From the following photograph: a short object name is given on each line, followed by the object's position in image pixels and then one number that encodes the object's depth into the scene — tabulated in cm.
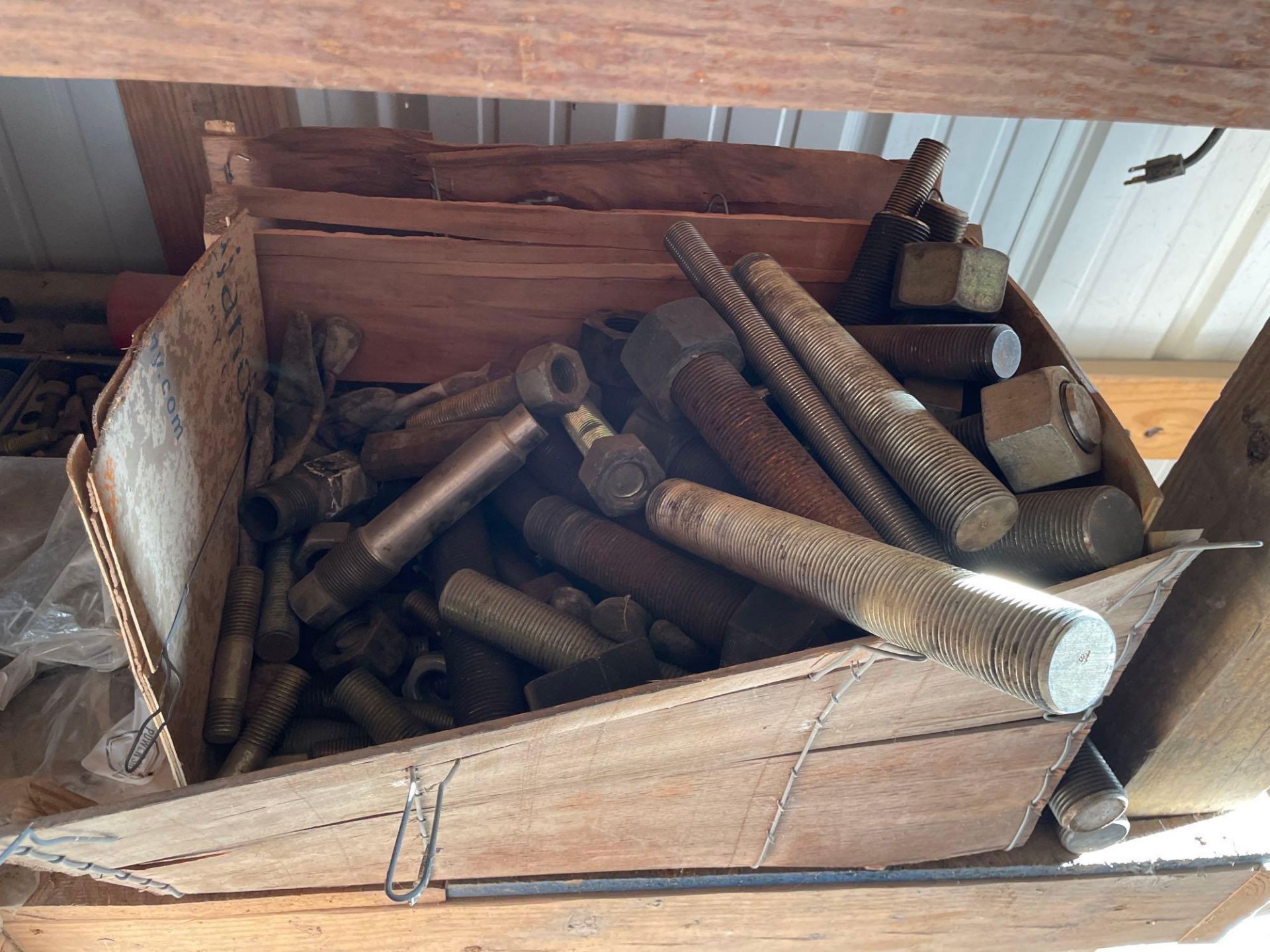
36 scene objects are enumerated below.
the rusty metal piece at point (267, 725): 43
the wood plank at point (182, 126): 64
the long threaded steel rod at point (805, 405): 43
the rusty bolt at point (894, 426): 39
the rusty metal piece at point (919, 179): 56
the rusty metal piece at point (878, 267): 55
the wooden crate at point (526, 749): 34
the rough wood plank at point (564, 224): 54
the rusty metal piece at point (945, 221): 55
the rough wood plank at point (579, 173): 56
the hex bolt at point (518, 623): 43
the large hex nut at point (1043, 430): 42
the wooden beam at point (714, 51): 23
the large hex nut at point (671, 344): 47
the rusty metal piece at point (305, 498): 49
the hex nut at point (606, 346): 54
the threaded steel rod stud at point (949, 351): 46
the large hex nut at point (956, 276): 49
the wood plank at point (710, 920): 40
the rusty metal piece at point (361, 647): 48
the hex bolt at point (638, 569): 43
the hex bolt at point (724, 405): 43
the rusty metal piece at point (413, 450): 53
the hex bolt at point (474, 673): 43
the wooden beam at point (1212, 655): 39
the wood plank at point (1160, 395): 84
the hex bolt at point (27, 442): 58
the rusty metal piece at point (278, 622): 48
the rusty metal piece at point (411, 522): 48
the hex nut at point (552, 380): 50
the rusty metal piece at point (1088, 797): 43
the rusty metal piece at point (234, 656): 44
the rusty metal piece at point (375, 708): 45
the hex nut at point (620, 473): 46
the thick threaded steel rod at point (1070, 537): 38
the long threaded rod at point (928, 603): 29
